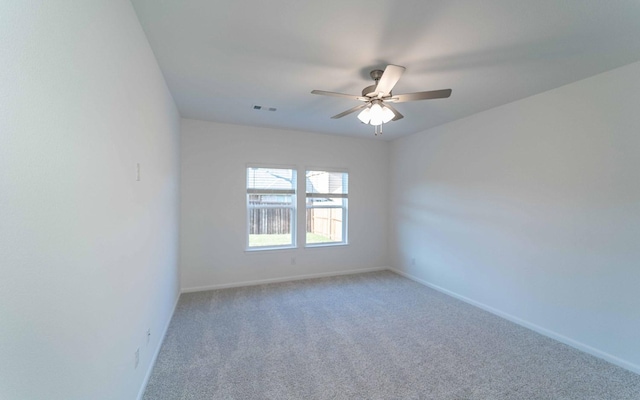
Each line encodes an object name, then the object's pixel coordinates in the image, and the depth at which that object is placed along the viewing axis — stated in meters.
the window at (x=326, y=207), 5.04
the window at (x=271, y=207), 4.62
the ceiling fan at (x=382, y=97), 2.20
